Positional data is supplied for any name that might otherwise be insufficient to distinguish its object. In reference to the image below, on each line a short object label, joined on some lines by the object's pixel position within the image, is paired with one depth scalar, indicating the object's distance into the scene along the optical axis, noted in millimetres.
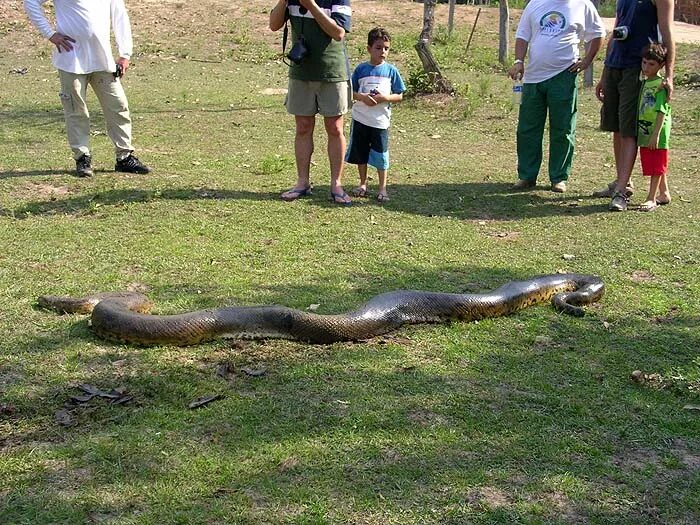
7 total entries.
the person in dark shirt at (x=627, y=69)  7859
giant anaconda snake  4844
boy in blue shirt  8023
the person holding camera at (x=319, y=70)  7527
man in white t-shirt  8562
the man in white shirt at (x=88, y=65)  8492
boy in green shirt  7867
